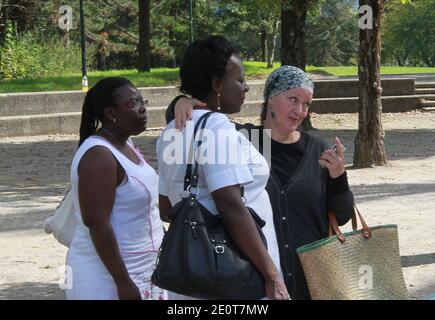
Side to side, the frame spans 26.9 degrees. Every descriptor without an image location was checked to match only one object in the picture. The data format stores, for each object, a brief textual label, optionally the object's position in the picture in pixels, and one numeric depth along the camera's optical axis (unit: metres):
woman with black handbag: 3.01
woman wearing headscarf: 3.57
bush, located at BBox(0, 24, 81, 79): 26.88
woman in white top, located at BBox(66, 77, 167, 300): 3.39
